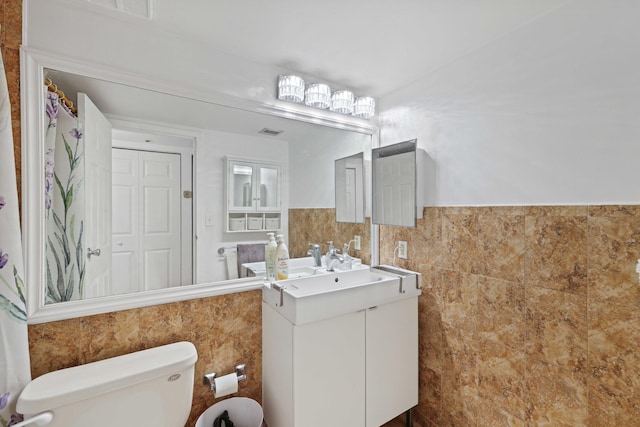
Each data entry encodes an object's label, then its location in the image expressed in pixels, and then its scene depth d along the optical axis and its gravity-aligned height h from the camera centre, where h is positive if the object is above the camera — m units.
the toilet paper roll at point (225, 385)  1.28 -0.82
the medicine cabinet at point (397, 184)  1.65 +0.17
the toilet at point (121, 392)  0.91 -0.64
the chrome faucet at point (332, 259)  1.79 -0.31
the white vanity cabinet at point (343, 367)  1.25 -0.77
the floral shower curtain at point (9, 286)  0.89 -0.25
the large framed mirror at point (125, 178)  1.02 +0.15
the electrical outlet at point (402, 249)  1.78 -0.24
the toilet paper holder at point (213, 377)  1.31 -0.81
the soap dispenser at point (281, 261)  1.54 -0.28
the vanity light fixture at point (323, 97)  1.53 +0.69
